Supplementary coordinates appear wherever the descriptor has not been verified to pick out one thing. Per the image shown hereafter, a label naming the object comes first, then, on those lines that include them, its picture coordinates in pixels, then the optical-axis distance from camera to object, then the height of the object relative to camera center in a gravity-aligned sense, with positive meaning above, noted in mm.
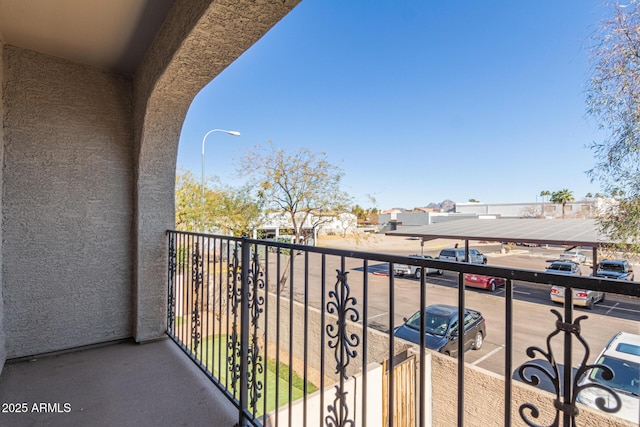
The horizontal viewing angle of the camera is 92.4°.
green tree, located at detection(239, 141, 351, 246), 9859 +853
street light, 7716 +2021
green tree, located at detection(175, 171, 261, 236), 9297 +181
